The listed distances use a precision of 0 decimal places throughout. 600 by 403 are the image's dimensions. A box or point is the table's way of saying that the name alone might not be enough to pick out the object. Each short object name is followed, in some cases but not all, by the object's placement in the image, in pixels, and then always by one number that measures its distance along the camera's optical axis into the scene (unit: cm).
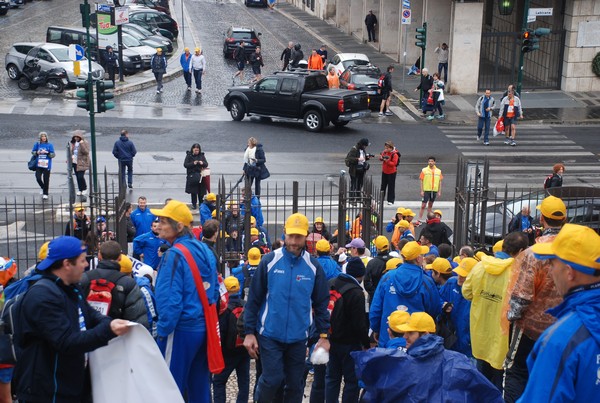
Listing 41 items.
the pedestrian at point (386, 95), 3011
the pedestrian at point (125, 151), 2009
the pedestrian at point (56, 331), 534
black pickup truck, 2705
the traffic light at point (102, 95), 2073
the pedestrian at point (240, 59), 3569
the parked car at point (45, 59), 3182
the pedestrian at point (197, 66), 3222
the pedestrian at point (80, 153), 1981
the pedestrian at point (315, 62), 3512
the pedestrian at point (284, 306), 688
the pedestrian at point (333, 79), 3136
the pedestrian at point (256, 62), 3519
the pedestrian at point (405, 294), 792
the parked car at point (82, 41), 3556
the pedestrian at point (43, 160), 1920
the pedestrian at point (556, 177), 1650
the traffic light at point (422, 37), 3066
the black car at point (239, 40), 3956
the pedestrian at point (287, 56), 3759
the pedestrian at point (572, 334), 403
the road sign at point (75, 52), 2472
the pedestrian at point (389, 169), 1944
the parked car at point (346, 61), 3434
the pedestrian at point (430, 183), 1867
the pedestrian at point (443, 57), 3459
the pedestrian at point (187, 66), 3250
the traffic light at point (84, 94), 2073
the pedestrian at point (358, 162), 1947
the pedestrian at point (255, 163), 1908
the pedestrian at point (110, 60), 3288
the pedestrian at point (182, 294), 645
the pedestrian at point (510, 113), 2623
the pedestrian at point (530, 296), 631
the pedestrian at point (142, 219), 1432
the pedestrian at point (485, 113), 2575
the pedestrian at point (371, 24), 4519
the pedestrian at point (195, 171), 1869
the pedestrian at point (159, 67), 3145
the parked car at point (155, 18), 4388
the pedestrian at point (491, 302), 762
